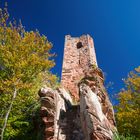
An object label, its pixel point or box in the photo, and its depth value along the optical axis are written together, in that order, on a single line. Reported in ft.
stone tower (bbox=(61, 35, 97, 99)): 44.29
